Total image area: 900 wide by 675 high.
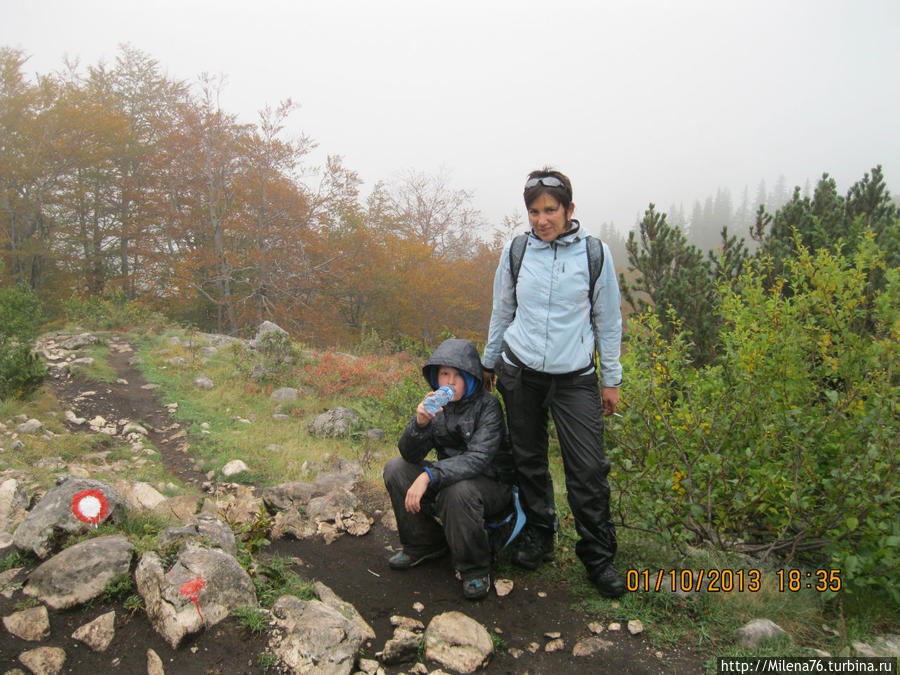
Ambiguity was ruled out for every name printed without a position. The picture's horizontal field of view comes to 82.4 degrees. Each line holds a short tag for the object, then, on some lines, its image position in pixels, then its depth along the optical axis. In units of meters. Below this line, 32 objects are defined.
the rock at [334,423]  6.60
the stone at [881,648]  2.12
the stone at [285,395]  8.18
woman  2.66
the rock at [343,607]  2.43
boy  2.70
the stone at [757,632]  2.27
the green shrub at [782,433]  2.29
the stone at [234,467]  5.05
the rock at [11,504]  2.87
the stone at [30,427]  5.34
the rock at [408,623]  2.50
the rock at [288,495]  3.88
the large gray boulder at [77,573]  2.19
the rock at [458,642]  2.24
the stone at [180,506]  3.41
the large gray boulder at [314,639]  2.07
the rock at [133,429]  6.26
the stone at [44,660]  1.89
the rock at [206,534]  2.53
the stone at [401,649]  2.25
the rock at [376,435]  6.40
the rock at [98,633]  2.03
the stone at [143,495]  3.62
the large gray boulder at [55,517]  2.47
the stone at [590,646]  2.33
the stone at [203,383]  8.57
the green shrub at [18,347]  6.19
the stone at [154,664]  1.94
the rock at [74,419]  6.32
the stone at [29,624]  2.02
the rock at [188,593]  2.11
